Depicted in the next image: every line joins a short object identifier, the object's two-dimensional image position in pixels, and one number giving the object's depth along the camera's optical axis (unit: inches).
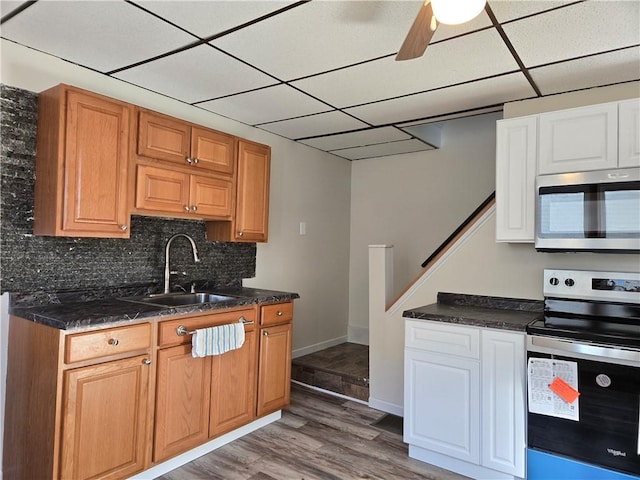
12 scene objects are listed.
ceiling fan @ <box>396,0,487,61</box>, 54.6
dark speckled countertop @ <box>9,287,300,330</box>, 75.5
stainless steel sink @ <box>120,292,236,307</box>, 107.6
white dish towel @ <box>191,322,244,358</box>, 93.3
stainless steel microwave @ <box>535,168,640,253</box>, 86.4
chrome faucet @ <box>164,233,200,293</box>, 112.0
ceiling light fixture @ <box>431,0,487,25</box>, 54.2
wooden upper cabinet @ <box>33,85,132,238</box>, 82.9
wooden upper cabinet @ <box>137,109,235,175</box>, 97.3
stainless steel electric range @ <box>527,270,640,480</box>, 75.5
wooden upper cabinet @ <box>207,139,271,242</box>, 121.0
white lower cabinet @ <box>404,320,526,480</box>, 87.4
